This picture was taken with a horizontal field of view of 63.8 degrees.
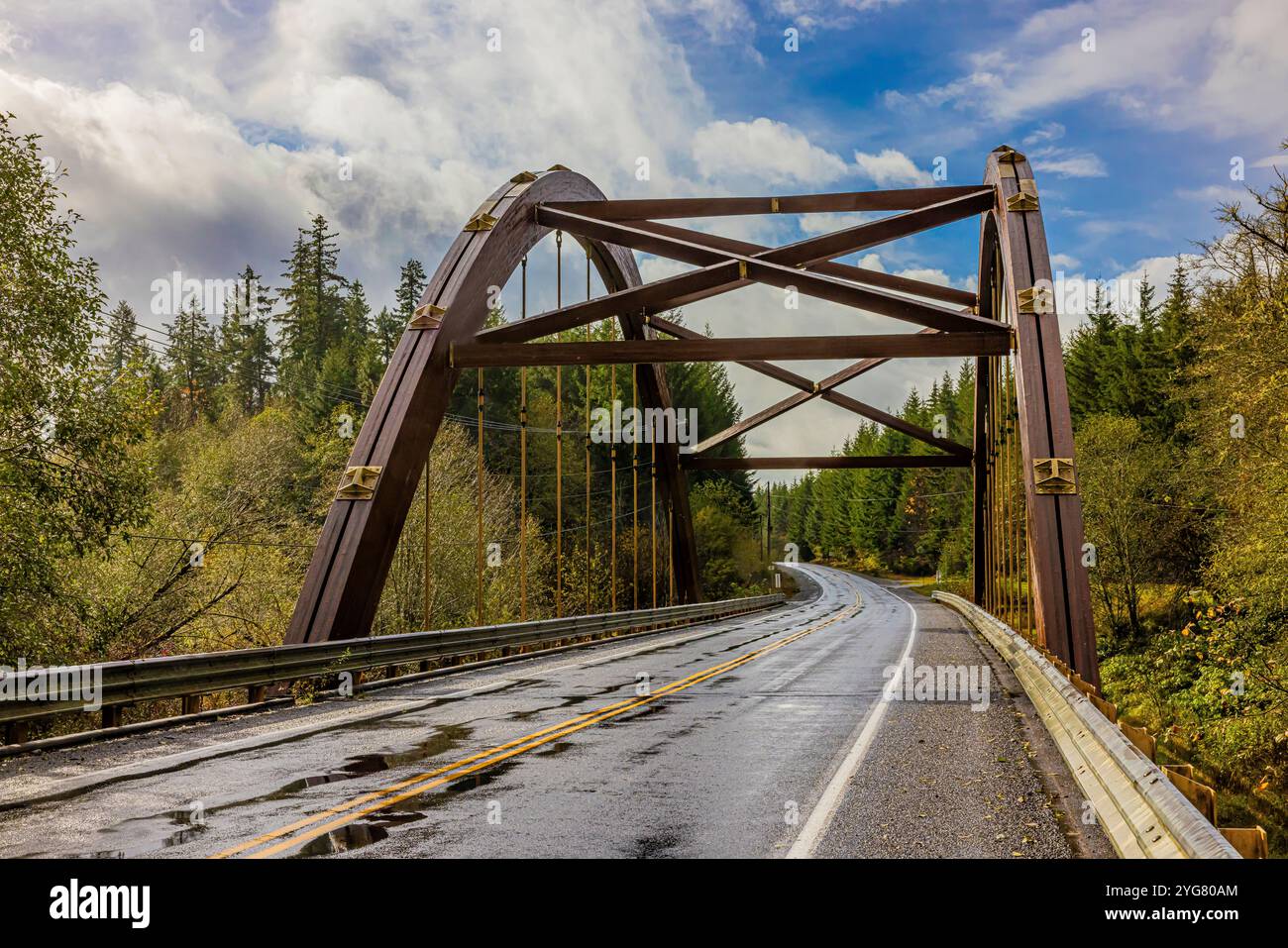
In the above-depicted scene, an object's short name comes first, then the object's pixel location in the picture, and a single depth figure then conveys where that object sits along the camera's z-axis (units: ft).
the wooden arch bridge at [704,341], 45.44
